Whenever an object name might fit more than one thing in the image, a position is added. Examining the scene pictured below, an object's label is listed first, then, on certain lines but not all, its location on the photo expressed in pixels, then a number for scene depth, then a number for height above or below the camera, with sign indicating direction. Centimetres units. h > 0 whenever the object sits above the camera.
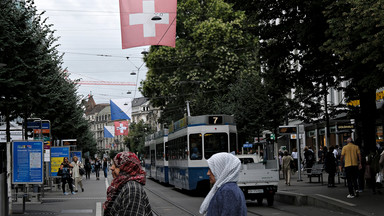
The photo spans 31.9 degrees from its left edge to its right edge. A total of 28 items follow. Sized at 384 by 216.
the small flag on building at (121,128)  6092 +338
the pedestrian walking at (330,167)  2467 -24
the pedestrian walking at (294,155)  4256 +40
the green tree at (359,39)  1583 +300
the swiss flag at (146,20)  1570 +338
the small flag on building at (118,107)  4669 +405
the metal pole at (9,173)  1735 -15
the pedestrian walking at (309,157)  3388 +20
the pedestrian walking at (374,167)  2098 -23
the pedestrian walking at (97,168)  5222 -20
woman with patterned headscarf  561 -21
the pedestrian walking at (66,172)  2948 -26
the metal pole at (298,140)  3076 +97
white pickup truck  2060 -56
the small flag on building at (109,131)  6400 +335
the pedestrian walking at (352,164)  1911 -11
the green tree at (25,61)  1902 +314
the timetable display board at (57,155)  3353 +53
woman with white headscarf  550 -20
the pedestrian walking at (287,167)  2873 -24
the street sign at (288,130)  3110 +146
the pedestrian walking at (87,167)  5374 -11
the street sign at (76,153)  4659 +90
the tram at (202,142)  2569 +80
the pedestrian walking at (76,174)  3223 -39
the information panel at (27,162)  2032 +14
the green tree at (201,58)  5050 +801
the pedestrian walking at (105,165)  5311 -2
